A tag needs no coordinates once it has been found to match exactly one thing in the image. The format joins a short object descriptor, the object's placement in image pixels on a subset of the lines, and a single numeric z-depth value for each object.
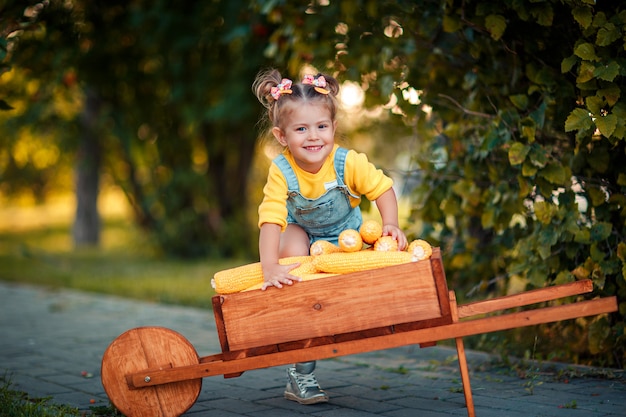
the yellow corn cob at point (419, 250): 6.22
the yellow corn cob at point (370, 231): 6.61
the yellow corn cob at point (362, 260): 6.22
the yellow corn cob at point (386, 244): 6.49
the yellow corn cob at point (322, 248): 6.95
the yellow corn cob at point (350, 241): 6.53
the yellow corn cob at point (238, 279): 6.68
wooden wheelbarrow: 5.91
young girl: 6.80
